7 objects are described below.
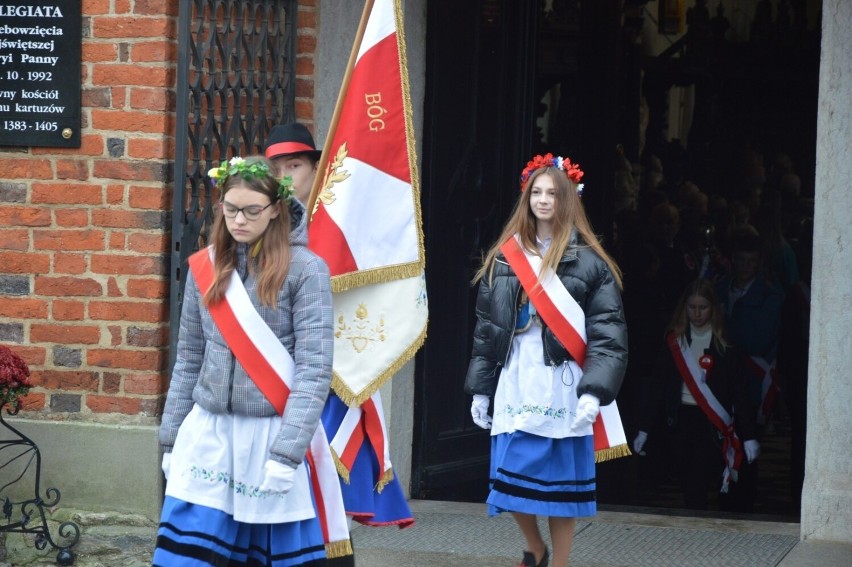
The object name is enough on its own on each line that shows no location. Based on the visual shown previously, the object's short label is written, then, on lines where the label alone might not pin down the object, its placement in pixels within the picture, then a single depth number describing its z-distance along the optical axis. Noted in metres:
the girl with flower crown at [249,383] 8.70
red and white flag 10.62
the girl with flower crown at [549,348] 11.05
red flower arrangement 11.55
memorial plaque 12.33
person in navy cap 11.09
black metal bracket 12.05
